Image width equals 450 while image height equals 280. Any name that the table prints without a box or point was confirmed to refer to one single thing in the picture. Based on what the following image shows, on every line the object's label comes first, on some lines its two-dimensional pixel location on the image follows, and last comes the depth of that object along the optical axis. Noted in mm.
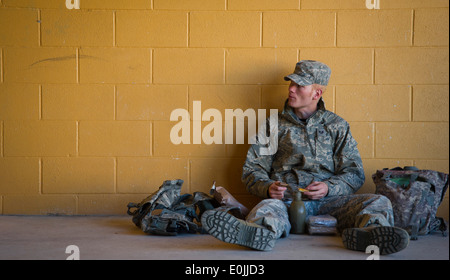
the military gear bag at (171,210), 3085
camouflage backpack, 3131
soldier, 3004
